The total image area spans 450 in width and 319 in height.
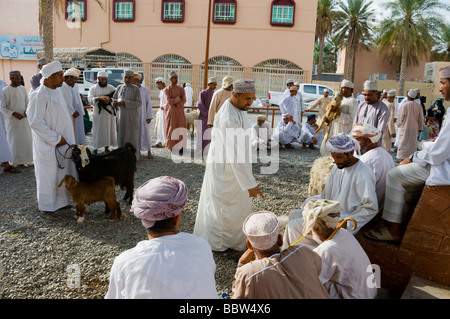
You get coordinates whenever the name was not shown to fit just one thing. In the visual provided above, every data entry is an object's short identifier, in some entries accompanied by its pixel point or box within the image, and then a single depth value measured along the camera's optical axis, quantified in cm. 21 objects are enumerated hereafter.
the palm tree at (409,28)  2542
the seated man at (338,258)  236
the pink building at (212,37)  2339
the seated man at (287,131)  975
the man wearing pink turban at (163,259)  174
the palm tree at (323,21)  2925
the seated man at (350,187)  307
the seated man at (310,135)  987
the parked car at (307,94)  2083
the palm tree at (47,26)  1242
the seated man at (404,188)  310
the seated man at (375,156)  351
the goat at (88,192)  455
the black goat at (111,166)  468
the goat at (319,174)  461
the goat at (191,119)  1088
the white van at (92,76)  1814
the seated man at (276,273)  190
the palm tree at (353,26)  2845
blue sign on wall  2086
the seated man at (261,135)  941
